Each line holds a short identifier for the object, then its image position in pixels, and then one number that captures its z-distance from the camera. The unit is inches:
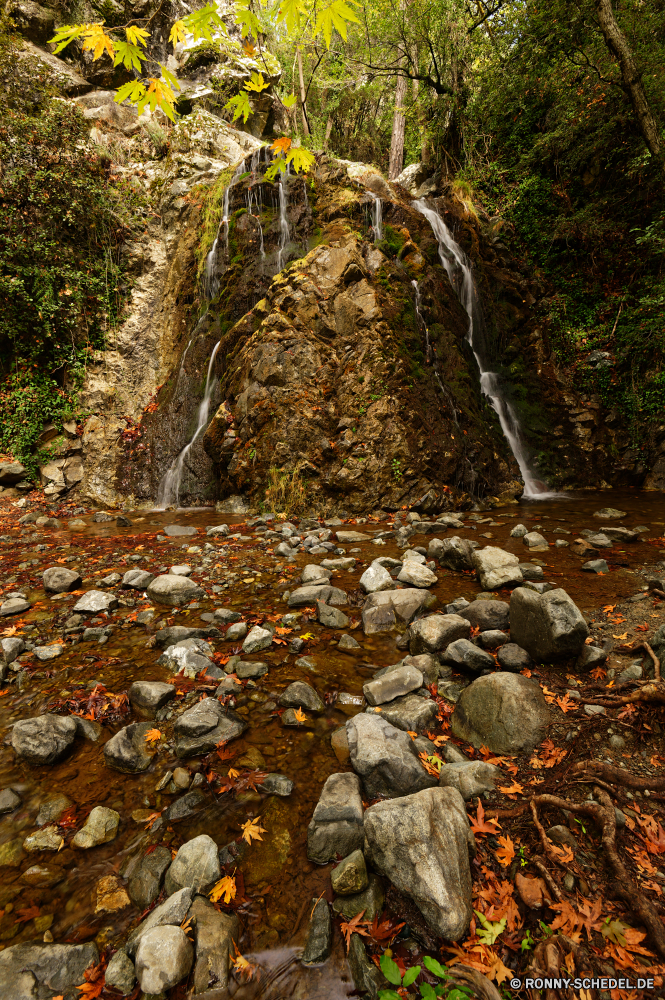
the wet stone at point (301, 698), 106.1
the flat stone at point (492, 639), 119.6
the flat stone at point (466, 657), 110.3
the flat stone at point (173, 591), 164.6
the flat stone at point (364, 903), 59.8
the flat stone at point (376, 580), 169.2
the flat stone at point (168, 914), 58.7
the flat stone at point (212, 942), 54.0
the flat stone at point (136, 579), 177.2
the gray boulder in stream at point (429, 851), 56.2
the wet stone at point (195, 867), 64.9
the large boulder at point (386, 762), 78.2
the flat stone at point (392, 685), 106.5
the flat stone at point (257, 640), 131.6
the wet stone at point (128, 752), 88.5
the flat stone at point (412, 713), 95.7
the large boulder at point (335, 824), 69.4
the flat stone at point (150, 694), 104.3
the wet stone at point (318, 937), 55.9
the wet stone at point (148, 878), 64.2
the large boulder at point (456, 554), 188.2
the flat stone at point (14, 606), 157.5
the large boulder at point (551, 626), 105.3
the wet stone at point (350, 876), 61.7
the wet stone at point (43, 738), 89.2
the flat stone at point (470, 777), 75.0
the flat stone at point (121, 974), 53.1
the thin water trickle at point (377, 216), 390.3
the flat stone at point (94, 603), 155.5
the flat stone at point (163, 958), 52.7
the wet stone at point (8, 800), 79.2
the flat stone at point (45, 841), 72.4
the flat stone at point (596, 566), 177.9
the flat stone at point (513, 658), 108.9
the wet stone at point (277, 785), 82.7
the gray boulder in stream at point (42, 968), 51.8
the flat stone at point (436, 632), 122.2
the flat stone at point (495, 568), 164.9
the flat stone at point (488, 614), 129.8
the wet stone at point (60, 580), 176.9
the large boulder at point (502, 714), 86.1
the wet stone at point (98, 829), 73.1
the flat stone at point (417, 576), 170.7
